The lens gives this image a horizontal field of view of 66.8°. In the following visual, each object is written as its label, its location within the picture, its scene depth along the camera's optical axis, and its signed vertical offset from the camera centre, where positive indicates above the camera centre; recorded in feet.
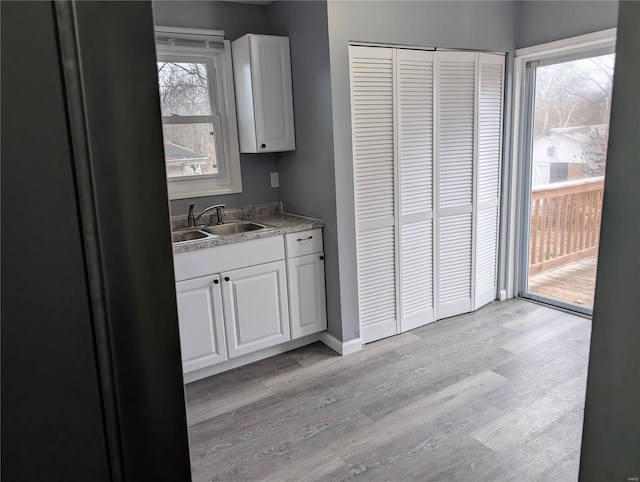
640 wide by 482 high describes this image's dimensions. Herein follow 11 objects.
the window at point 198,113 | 11.00 +1.15
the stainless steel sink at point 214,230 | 10.94 -1.58
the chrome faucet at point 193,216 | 11.16 -1.19
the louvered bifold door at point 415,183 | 11.20 -0.67
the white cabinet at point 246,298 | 9.70 -2.91
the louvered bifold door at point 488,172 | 12.46 -0.53
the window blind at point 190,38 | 10.60 +2.76
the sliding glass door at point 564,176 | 12.00 -0.71
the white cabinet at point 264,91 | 10.80 +1.55
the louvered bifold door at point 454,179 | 11.81 -0.65
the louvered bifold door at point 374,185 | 10.60 -0.67
